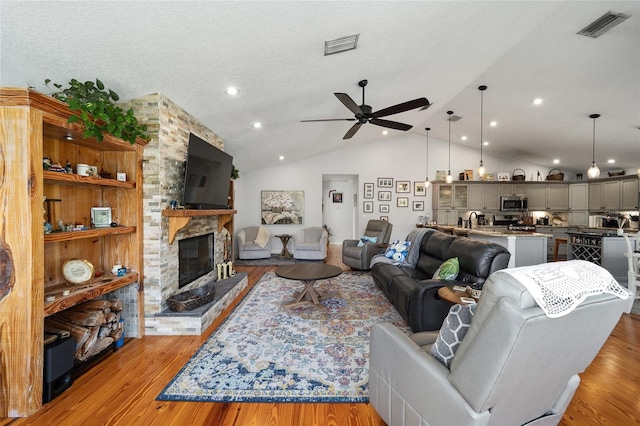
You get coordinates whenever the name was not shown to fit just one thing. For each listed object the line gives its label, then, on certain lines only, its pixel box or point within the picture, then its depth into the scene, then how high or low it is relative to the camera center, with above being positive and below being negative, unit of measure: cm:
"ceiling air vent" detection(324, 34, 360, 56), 248 +150
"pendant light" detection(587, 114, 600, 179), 445 +64
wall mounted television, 320 +45
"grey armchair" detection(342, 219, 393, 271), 568 -75
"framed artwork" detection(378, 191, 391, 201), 803 +42
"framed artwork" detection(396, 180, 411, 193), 802 +70
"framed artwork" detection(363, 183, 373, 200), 801 +57
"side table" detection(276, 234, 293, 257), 728 -85
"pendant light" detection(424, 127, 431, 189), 798 +125
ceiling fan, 316 +120
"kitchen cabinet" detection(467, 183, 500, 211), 759 +37
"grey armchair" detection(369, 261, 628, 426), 96 -60
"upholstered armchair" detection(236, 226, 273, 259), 663 -75
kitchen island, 452 -61
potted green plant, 207 +80
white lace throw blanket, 95 -27
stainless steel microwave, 748 +19
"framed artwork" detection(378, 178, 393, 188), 802 +80
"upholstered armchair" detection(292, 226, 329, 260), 664 -79
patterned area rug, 196 -125
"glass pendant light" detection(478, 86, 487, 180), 468 +200
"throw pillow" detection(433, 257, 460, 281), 288 -62
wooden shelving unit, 176 -17
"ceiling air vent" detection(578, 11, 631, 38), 277 +190
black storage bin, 186 -104
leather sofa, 268 -74
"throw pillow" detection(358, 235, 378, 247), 599 -62
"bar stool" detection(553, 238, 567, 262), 649 -77
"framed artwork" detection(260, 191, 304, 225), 789 +5
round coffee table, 353 -81
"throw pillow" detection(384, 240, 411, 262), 436 -64
